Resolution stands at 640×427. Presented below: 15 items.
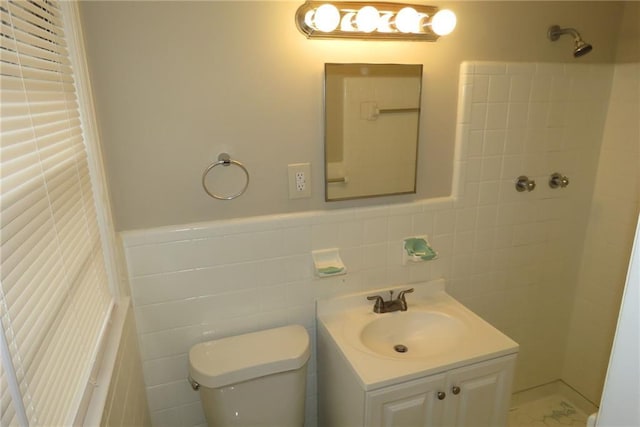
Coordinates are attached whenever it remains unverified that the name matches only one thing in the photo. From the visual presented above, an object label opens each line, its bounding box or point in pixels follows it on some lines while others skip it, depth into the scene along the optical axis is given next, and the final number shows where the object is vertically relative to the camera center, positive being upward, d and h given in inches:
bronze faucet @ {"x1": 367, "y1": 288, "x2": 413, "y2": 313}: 63.1 -30.4
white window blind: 24.0 -8.6
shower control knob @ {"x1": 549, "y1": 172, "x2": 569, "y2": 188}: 71.7 -13.3
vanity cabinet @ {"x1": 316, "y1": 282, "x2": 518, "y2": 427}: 49.6 -33.8
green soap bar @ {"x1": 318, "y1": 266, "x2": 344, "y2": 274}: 58.5 -23.1
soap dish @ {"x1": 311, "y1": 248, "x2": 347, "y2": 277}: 58.7 -22.9
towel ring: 52.4 -7.9
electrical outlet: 56.6 -10.1
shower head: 62.1 +10.1
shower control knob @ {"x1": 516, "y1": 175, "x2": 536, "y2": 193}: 69.9 -13.5
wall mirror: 56.1 -3.2
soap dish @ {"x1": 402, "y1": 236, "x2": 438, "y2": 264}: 63.4 -22.5
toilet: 51.9 -34.4
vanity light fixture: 49.0 +10.4
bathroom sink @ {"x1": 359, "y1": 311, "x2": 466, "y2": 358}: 59.7 -34.0
